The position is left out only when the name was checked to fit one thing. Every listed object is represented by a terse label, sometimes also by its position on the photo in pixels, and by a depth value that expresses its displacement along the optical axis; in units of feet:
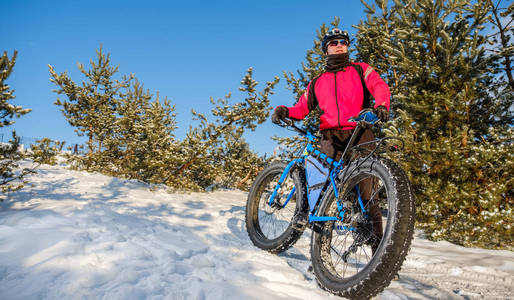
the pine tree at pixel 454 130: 13.63
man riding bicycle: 8.88
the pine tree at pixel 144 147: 21.62
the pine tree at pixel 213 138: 21.88
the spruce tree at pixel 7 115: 11.38
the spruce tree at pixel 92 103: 37.47
